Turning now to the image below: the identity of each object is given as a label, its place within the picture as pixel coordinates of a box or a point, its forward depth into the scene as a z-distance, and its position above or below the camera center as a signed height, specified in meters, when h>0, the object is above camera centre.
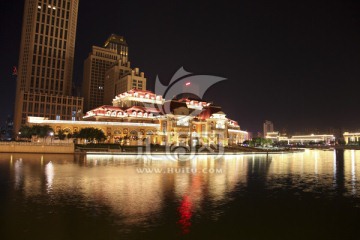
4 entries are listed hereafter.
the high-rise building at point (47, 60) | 117.44 +34.24
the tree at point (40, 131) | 74.62 +2.37
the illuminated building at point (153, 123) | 90.94 +7.03
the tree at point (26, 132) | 74.30 +1.92
